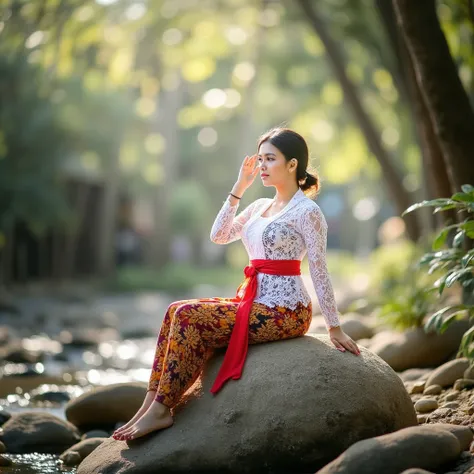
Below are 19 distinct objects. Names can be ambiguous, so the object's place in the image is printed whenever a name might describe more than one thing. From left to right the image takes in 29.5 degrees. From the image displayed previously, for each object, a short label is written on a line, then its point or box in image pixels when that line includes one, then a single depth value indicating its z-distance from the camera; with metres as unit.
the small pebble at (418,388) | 6.70
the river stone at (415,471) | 4.21
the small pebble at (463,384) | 6.23
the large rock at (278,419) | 4.94
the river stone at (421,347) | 7.39
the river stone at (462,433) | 4.91
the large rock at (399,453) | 4.41
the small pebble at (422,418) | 5.88
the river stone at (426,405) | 6.07
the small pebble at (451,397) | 6.11
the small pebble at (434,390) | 6.44
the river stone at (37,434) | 6.55
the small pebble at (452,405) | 5.90
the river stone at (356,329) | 9.13
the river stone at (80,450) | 6.11
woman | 5.21
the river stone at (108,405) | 7.03
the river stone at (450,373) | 6.47
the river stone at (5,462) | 6.05
